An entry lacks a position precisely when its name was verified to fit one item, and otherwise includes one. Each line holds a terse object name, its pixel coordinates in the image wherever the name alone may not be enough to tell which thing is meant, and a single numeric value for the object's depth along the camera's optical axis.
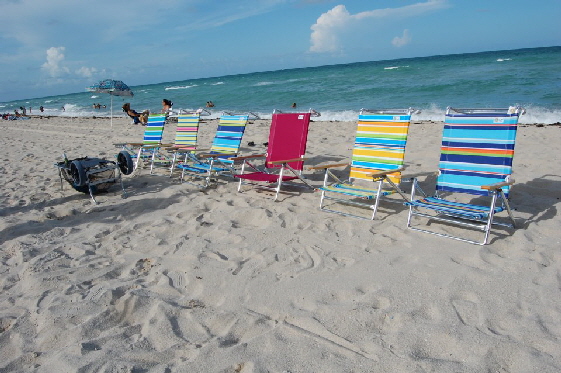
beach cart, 4.85
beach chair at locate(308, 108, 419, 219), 4.32
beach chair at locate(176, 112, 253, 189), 5.55
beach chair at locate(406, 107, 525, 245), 3.63
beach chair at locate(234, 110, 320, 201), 5.29
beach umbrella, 12.37
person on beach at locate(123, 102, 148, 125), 14.27
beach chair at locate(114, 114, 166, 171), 6.86
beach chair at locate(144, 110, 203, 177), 6.63
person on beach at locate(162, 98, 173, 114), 11.82
